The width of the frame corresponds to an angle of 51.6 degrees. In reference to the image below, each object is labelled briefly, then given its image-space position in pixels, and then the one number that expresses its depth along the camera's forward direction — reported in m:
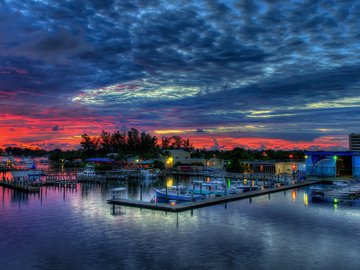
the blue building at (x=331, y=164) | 75.25
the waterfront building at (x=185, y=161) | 112.38
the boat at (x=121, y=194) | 56.50
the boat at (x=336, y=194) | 53.71
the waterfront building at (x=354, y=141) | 195.25
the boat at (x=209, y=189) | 55.09
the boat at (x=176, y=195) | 50.66
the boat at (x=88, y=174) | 84.97
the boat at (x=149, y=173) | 91.86
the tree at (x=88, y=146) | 169.75
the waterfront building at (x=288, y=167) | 89.50
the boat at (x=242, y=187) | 59.09
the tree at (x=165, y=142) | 194.60
